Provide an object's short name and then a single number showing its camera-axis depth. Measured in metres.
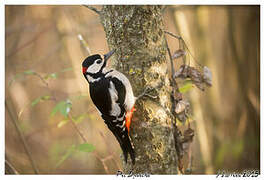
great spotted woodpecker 8.60
